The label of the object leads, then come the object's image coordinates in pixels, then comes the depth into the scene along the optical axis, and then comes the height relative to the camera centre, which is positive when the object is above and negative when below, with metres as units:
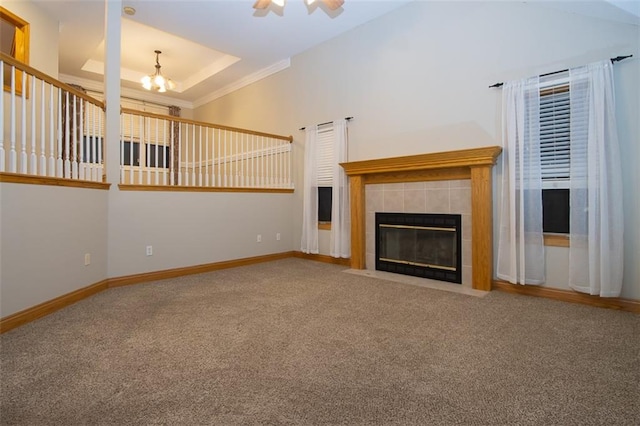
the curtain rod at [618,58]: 2.68 +1.33
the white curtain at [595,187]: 2.66 +0.22
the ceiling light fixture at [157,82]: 5.84 +2.52
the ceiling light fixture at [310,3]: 3.25 +2.24
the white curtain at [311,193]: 5.10 +0.34
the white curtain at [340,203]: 4.67 +0.15
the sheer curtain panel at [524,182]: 3.06 +0.30
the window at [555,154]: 2.98 +0.56
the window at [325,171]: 4.94 +0.68
